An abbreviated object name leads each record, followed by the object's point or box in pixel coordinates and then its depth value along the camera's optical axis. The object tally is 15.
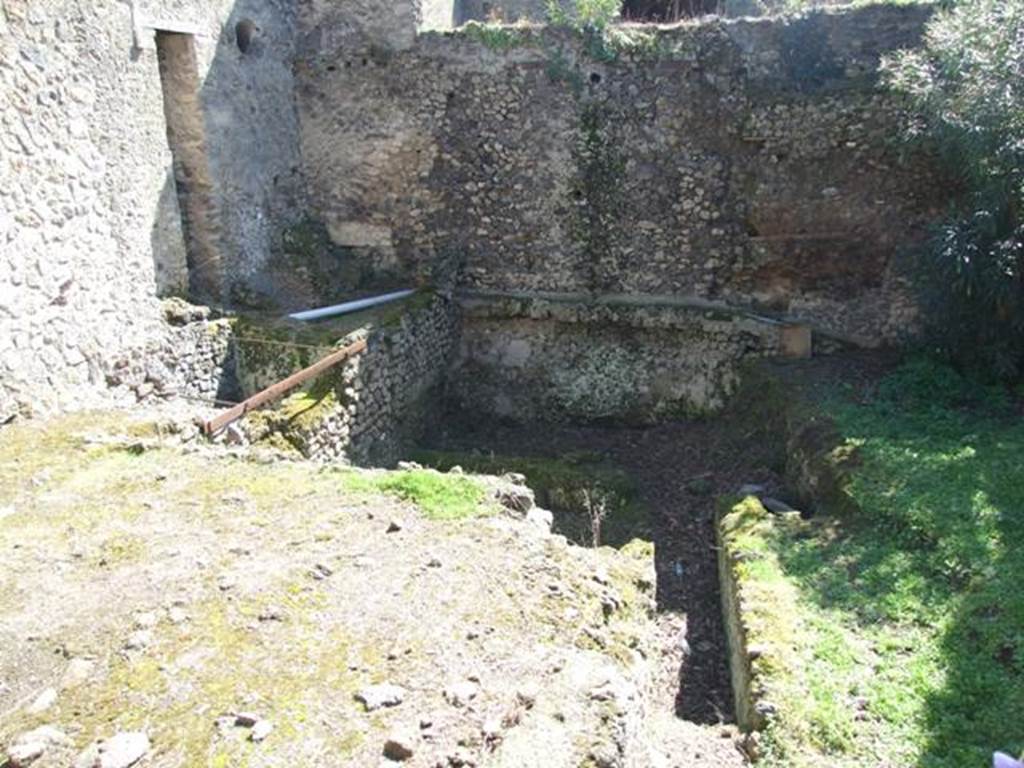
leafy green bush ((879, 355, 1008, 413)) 8.80
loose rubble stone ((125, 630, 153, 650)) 4.02
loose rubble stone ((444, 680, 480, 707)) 3.76
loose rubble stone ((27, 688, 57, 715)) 3.61
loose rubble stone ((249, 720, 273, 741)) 3.48
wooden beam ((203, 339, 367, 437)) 6.77
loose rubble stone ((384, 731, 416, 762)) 3.43
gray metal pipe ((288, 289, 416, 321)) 10.04
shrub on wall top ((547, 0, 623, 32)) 10.52
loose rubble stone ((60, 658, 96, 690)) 3.77
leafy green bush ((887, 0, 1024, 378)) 8.37
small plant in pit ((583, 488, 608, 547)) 8.30
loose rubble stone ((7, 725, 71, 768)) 3.30
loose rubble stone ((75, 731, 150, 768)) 3.30
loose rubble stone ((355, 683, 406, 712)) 3.70
